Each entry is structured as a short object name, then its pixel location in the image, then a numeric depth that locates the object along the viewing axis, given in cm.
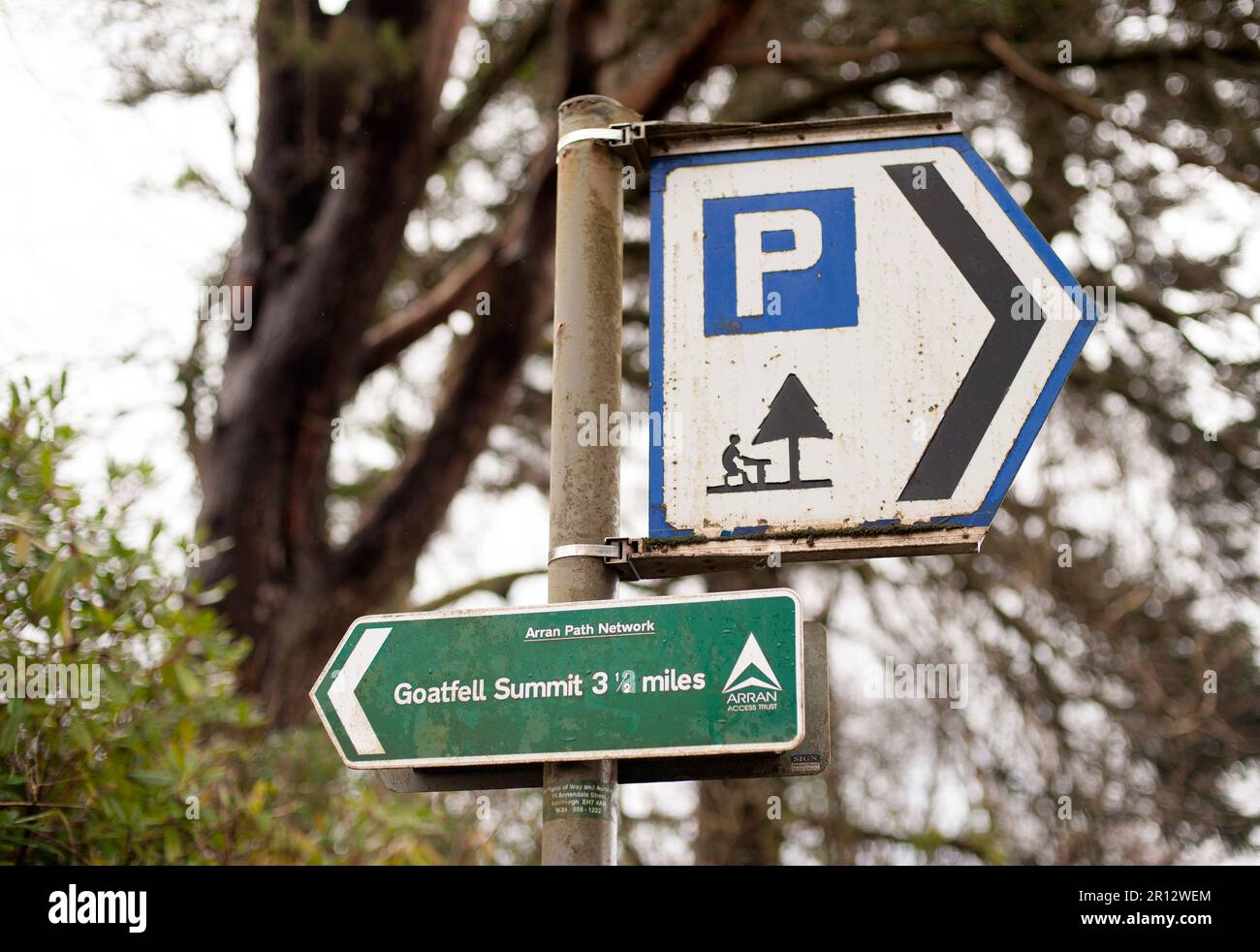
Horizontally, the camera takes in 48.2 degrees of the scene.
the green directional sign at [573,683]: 225
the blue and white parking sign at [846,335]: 242
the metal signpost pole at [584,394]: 226
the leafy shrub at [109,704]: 407
